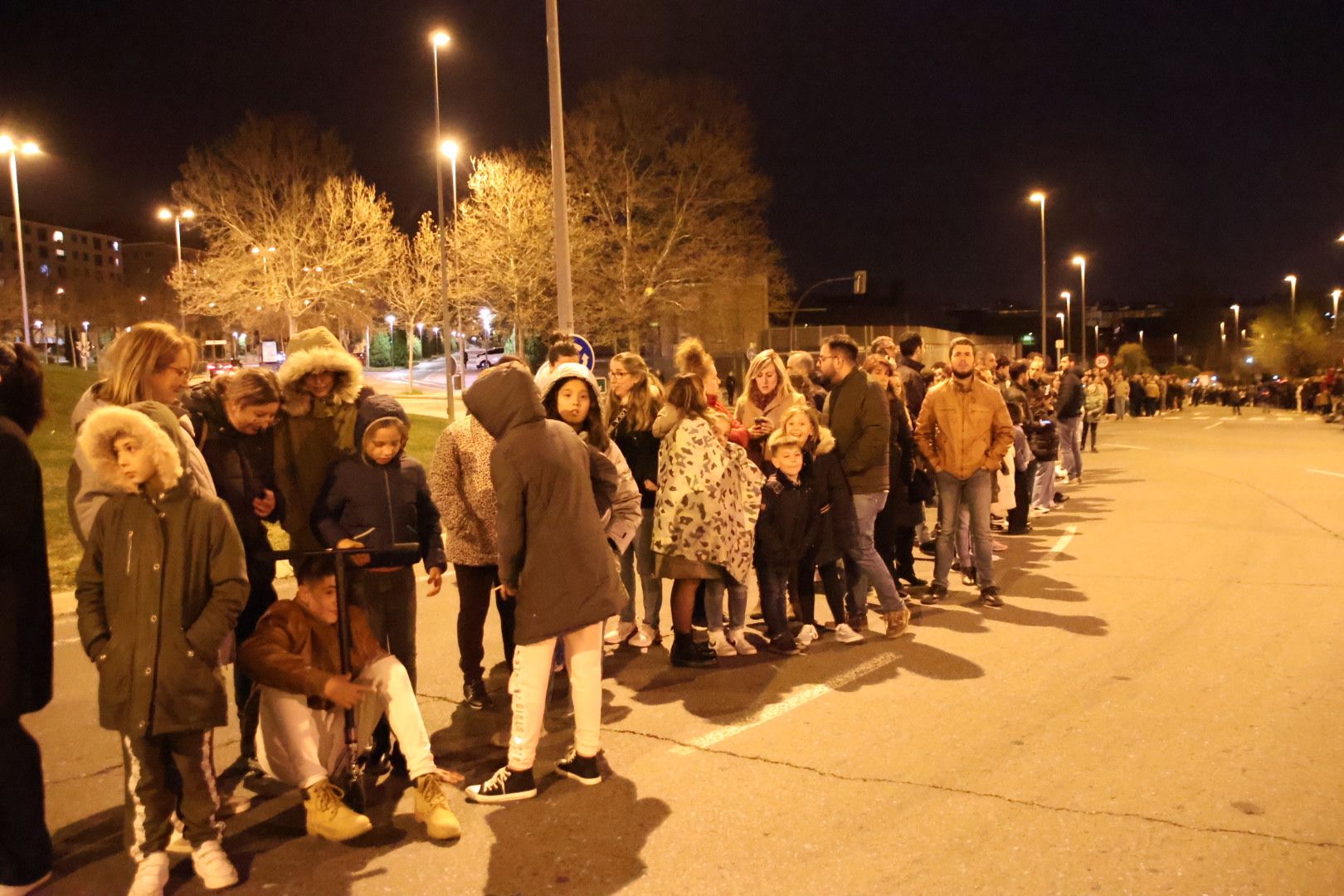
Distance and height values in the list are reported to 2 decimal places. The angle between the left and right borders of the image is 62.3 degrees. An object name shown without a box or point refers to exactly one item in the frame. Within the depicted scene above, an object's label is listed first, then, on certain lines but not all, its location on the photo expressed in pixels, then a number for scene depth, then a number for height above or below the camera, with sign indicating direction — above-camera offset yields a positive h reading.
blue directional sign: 12.04 +0.40
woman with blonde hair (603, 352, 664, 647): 7.39 -0.40
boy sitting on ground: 4.51 -1.27
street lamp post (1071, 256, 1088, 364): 53.44 +4.95
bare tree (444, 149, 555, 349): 34.66 +4.93
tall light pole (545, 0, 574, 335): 14.52 +2.89
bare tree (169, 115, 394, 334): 34.84 +5.40
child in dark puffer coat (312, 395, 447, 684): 5.23 -0.54
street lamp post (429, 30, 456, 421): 24.59 +5.42
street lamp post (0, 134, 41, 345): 28.42 +6.76
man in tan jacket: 8.57 -0.56
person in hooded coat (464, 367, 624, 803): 4.75 -0.70
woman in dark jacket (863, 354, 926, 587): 8.78 -0.79
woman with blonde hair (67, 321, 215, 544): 4.61 +0.12
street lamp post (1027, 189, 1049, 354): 39.97 +6.05
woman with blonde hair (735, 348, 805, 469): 7.84 -0.13
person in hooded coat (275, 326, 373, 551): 5.30 -0.17
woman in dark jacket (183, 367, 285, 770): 5.11 -0.26
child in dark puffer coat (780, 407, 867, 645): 7.27 -0.96
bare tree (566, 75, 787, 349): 40.03 +6.73
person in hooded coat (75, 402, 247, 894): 3.97 -0.73
